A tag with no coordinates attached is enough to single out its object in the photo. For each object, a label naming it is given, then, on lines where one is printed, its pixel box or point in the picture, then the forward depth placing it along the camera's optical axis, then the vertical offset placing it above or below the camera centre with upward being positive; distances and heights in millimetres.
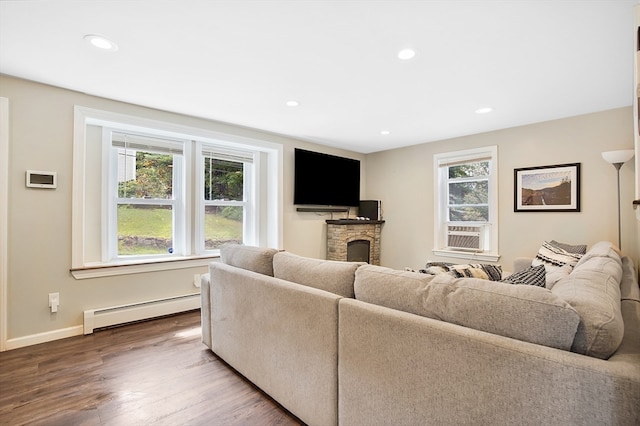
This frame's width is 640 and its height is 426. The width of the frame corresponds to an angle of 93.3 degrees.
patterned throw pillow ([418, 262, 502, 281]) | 1670 -319
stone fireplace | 5000 -435
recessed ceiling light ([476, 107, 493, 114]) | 3326 +1176
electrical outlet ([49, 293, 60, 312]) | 2791 -804
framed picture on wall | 3586 +332
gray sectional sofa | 885 -482
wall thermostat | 2691 +321
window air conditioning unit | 4402 -338
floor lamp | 2945 +584
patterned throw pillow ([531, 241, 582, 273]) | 2959 -430
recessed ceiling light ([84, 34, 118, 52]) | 2010 +1182
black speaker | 5402 +105
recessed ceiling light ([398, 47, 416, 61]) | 2154 +1178
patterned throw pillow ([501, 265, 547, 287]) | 1449 -312
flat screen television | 4758 +595
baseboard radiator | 2990 -1052
